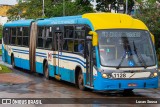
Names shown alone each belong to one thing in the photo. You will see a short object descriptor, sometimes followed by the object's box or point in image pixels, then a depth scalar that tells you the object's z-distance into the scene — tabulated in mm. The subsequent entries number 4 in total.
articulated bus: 16764
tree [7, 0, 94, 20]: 70375
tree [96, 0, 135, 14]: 59281
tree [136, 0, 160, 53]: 37406
